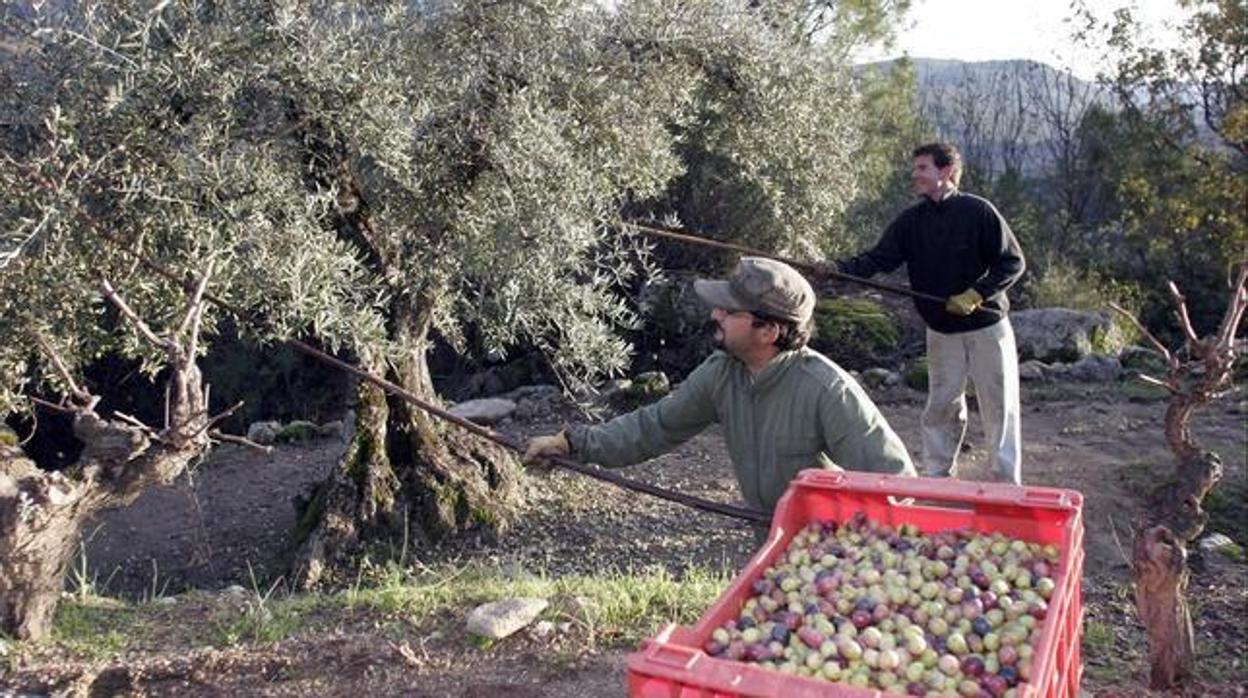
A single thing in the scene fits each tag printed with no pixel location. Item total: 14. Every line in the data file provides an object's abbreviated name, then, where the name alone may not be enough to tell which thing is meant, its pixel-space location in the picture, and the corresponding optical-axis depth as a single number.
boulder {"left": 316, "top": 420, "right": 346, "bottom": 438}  10.80
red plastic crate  2.22
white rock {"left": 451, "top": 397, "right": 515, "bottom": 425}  10.39
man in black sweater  6.24
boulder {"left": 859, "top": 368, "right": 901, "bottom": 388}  11.49
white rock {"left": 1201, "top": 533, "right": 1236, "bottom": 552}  6.83
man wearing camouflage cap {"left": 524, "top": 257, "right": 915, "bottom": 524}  3.51
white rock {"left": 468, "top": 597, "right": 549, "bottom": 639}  4.15
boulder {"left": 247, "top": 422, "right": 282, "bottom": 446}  10.62
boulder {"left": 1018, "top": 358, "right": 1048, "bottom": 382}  11.85
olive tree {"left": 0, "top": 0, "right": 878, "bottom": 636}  4.52
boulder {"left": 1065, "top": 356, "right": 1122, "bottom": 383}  11.88
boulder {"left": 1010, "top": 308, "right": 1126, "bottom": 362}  12.51
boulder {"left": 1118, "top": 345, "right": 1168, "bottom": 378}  11.95
